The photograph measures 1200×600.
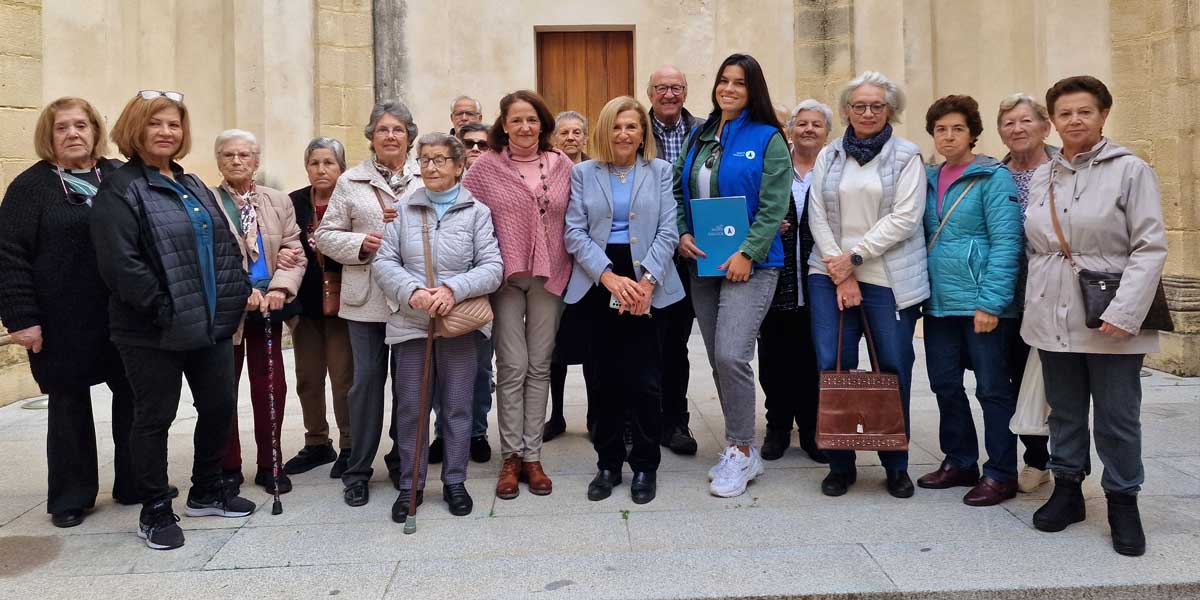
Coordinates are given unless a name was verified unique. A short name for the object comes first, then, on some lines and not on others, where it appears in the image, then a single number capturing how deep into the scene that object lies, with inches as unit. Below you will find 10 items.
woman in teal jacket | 163.0
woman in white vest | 167.9
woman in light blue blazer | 169.6
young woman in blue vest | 169.9
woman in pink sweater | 171.6
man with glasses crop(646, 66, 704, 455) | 195.8
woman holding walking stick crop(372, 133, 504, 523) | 162.9
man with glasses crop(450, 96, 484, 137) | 239.0
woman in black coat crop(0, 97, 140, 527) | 161.2
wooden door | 391.9
